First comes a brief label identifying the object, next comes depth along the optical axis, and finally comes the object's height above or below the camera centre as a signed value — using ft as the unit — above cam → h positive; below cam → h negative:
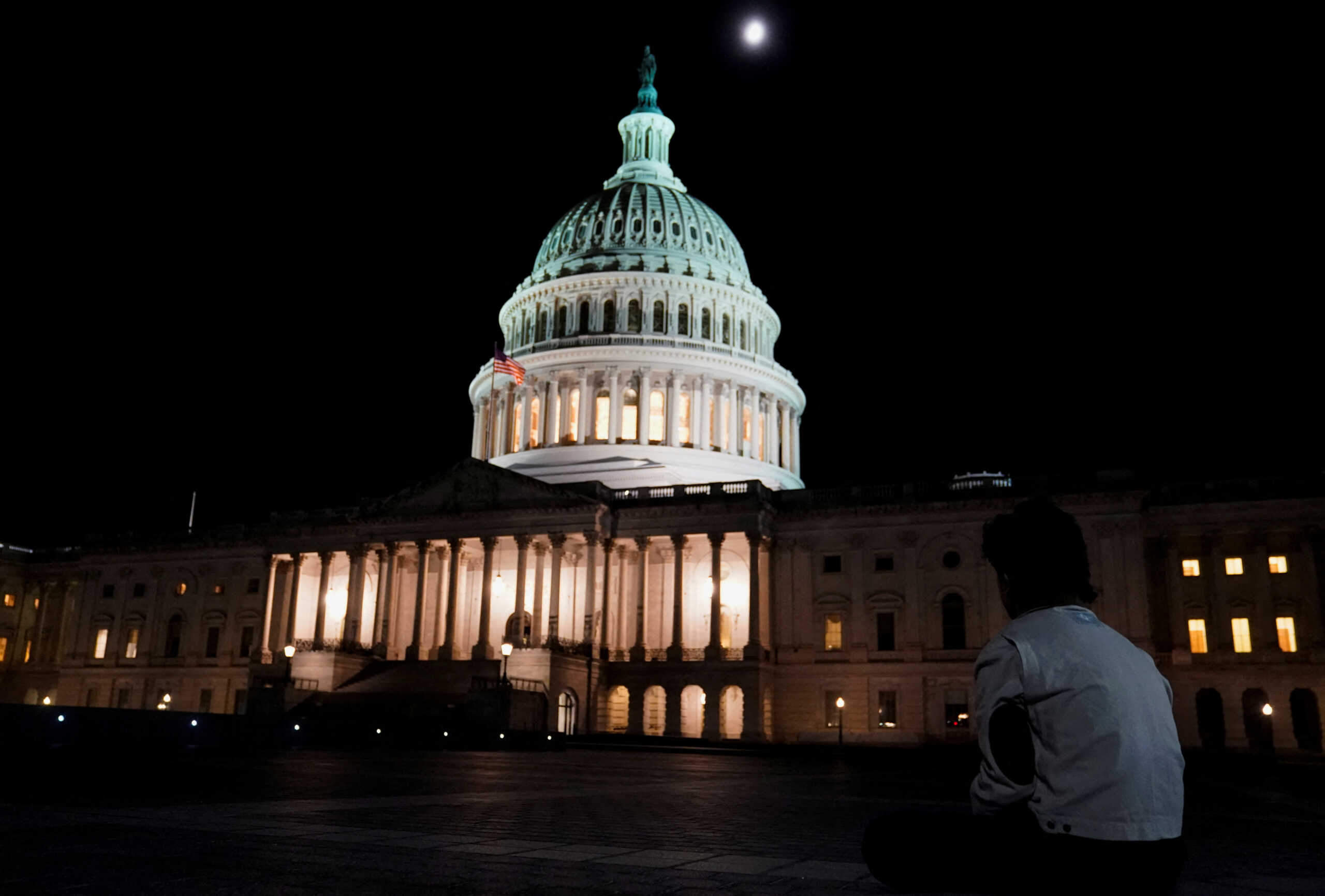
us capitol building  200.64 +25.51
